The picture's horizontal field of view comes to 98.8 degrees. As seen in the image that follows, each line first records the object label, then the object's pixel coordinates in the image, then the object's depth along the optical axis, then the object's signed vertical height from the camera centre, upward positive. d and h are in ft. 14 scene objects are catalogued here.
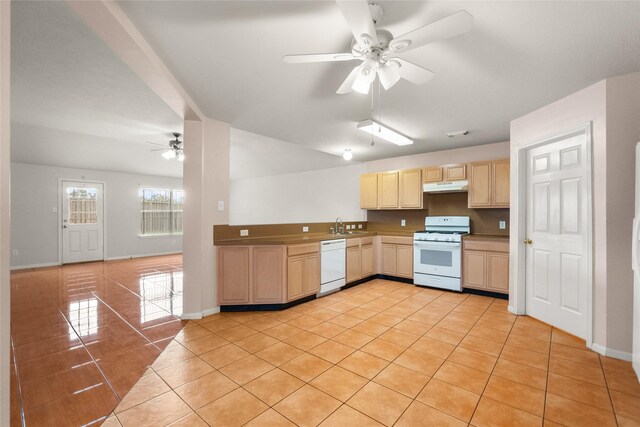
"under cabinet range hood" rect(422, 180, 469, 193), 14.82 +1.50
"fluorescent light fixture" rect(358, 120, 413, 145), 10.74 +3.47
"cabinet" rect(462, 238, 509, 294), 13.21 -2.56
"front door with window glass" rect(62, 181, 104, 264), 21.93 -0.67
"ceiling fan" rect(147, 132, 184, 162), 15.55 +3.79
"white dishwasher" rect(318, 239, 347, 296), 13.80 -2.68
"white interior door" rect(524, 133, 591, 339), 8.99 -0.72
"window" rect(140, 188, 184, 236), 26.30 +0.14
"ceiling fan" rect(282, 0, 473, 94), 4.54 +3.23
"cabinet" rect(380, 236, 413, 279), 16.35 -2.60
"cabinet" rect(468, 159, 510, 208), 13.75 +1.53
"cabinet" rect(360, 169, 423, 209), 16.70 +1.55
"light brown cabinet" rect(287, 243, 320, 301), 12.14 -2.63
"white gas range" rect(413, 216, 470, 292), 14.46 -2.16
